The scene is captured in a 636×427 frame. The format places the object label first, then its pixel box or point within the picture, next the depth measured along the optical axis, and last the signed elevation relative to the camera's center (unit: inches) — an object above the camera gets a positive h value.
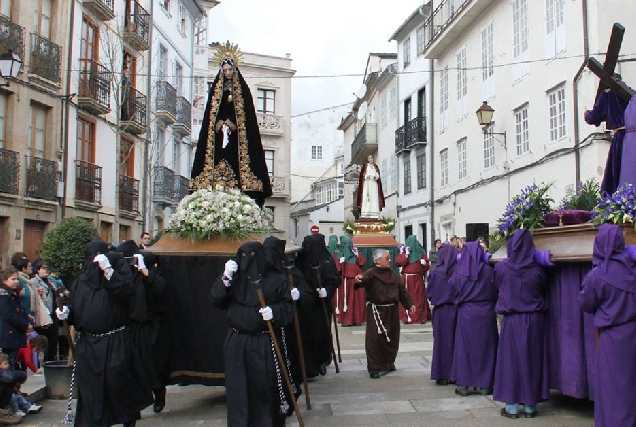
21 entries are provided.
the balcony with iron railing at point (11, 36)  645.9 +209.9
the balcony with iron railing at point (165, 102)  1046.4 +233.9
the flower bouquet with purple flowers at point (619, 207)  230.5 +15.0
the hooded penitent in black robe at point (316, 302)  346.6 -28.9
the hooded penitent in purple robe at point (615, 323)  214.7 -23.9
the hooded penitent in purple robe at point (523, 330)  274.7 -33.7
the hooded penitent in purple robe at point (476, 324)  316.2 -35.9
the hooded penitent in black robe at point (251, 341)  245.8 -34.5
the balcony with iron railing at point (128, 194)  925.4 +78.0
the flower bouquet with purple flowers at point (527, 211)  293.0 +17.0
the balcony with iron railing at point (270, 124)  1528.5 +288.7
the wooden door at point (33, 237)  693.9 +12.0
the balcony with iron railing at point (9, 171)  644.1 +75.8
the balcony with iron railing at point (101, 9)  797.2 +293.7
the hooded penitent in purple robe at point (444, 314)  346.9 -34.4
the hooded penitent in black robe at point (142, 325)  264.2 -32.1
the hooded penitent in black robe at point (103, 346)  248.1 -37.1
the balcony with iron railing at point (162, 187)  1074.7 +100.2
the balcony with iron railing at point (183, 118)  1144.2 +228.6
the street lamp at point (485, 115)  765.3 +155.3
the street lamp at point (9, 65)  494.0 +136.4
